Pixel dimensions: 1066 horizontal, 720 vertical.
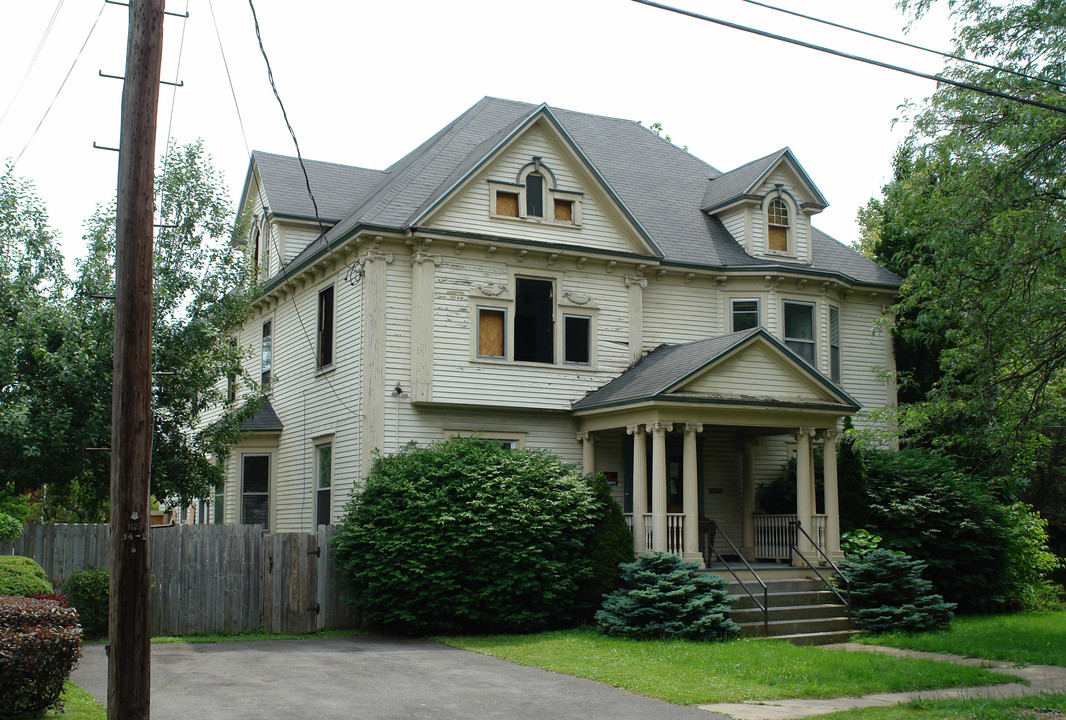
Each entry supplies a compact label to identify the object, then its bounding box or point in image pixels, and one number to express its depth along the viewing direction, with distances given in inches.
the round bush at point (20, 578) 466.9
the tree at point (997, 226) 615.5
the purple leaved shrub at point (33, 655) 359.3
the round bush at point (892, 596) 668.1
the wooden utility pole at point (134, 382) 319.6
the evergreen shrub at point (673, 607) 620.7
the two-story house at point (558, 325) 749.3
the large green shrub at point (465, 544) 648.4
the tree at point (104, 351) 657.6
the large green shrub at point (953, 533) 776.9
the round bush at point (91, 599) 603.2
